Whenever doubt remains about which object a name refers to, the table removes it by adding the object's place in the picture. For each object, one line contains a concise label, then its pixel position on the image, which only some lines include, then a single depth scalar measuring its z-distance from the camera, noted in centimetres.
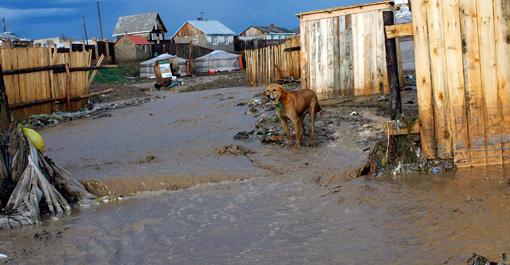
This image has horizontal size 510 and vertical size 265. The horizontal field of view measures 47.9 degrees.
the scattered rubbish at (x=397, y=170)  690
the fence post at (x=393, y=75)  712
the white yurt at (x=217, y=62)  4384
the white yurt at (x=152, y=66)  4097
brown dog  910
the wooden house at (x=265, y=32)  8104
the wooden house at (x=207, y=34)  7150
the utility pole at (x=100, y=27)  7107
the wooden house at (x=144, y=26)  7069
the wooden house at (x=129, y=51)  5100
